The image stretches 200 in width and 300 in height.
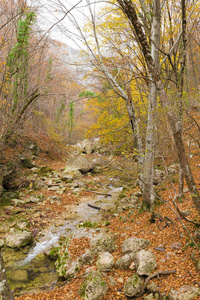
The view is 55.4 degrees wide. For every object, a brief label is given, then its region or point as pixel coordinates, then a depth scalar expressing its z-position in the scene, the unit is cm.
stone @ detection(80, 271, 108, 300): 322
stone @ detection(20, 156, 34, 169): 1219
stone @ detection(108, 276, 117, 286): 352
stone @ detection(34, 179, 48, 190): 1019
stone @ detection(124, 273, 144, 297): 314
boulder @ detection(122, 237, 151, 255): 426
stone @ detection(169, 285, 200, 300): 260
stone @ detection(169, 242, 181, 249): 386
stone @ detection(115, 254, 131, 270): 389
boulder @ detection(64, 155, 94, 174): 1438
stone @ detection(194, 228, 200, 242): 343
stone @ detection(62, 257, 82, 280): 418
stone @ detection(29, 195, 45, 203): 874
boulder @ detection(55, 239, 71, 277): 436
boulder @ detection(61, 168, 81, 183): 1232
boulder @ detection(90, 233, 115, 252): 466
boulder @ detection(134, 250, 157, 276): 337
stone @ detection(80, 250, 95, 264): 442
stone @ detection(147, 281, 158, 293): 303
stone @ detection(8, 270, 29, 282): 446
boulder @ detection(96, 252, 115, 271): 399
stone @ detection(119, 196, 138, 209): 772
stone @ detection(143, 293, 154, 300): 294
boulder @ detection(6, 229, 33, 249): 559
